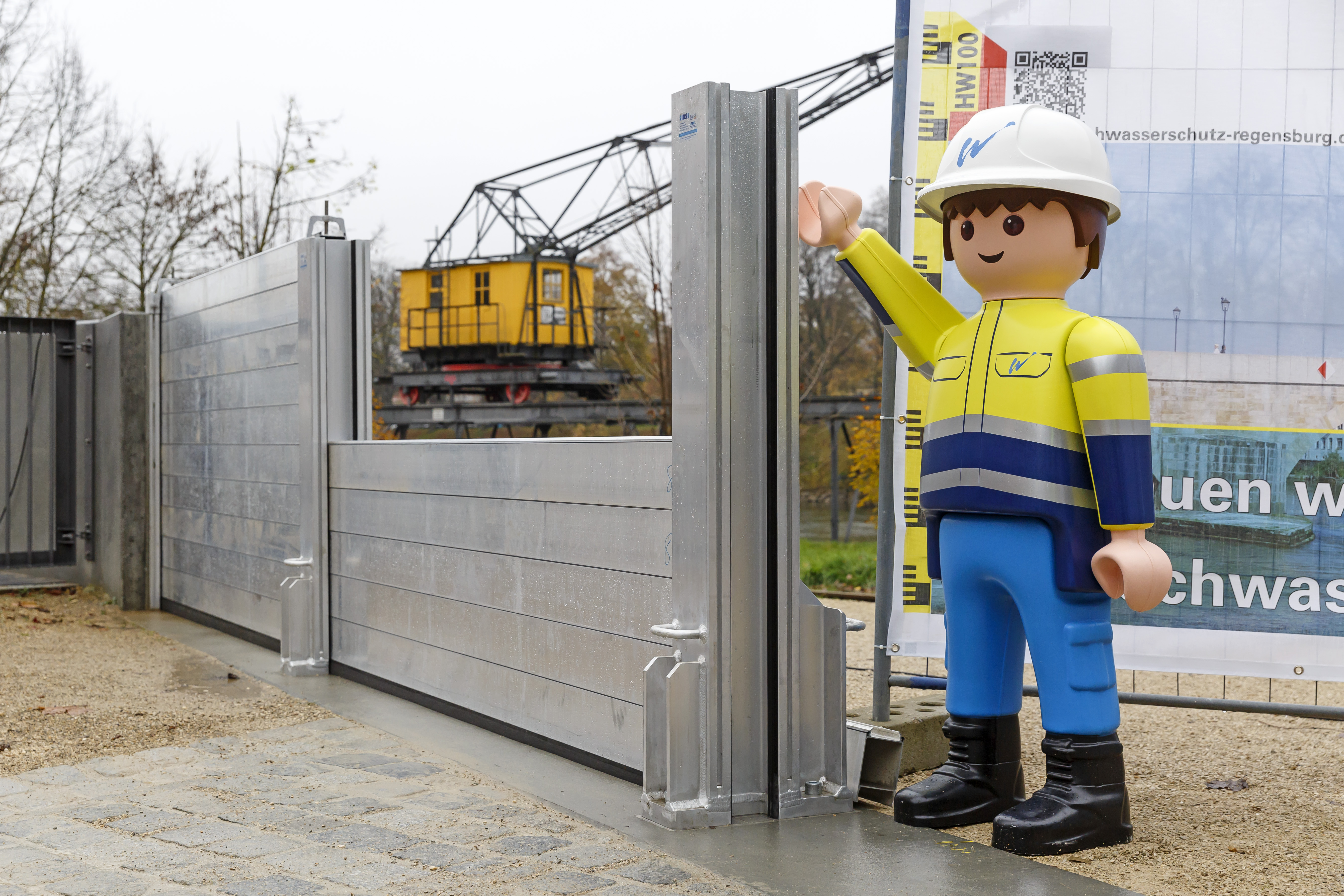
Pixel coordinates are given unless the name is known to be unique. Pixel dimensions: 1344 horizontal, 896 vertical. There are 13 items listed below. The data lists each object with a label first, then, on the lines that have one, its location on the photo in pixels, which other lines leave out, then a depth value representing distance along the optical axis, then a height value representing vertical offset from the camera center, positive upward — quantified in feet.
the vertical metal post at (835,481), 62.08 -2.43
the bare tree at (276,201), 56.85 +10.19
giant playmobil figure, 11.23 -0.45
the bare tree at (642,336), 46.21 +4.17
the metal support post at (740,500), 12.76 -0.69
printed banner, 13.66 +1.60
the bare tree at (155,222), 57.11 +9.27
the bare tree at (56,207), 55.42 +9.84
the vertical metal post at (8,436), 32.19 -0.08
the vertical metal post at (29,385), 32.35 +1.19
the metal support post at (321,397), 22.27 +0.61
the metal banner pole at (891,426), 14.35 +0.05
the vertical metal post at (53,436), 32.35 -0.08
